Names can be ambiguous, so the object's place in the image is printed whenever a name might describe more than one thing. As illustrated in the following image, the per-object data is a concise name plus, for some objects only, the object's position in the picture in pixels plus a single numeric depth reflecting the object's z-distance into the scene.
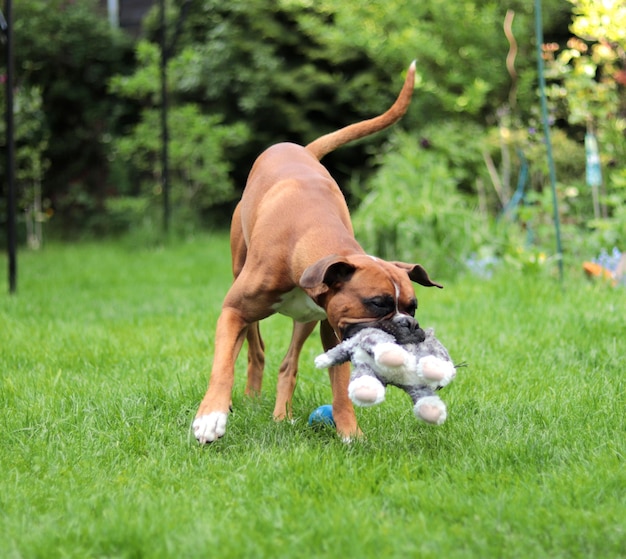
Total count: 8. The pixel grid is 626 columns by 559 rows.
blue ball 3.74
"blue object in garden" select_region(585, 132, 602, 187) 6.76
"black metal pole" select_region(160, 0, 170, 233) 11.02
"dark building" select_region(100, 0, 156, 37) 14.55
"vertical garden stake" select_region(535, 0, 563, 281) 6.04
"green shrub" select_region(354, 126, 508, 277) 7.62
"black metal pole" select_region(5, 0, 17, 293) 7.06
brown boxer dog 3.06
